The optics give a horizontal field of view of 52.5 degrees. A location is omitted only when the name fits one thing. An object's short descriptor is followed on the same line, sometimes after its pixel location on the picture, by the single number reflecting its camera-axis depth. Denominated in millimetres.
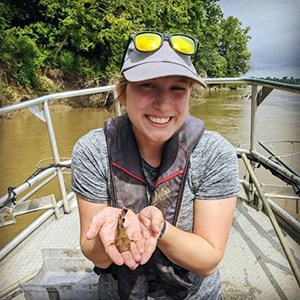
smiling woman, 1131
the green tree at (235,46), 46719
